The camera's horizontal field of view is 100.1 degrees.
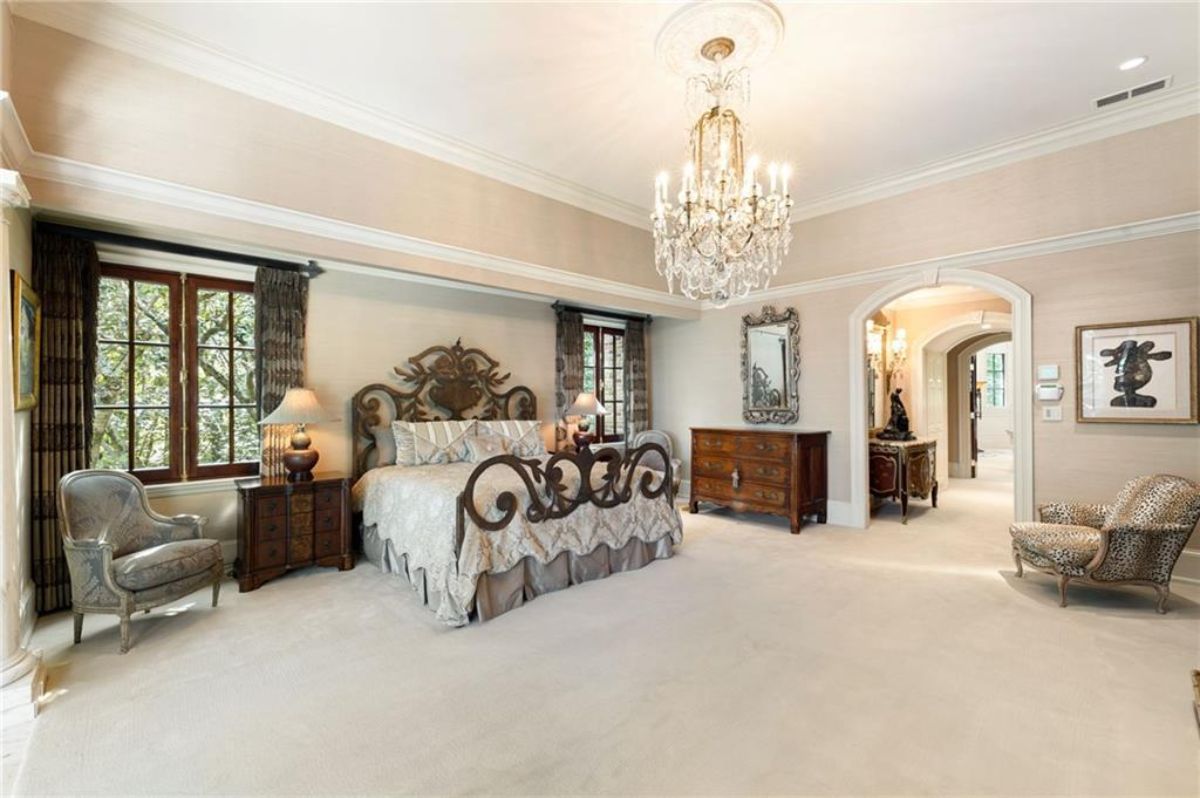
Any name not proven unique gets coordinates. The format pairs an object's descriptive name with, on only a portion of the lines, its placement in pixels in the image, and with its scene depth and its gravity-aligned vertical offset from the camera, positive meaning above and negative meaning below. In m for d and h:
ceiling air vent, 3.55 +2.24
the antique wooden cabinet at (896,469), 5.88 -0.81
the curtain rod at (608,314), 6.39 +1.22
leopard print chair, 3.19 -0.96
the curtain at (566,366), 6.36 +0.46
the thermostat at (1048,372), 4.28 +0.24
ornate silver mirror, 6.02 +0.43
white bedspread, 3.21 -0.94
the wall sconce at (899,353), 7.68 +0.74
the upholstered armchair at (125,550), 2.83 -0.90
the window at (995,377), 14.32 +0.67
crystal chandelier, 3.13 +1.23
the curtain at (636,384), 7.24 +0.26
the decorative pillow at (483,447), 4.95 -0.45
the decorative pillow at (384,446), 4.89 -0.42
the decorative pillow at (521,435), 5.31 -0.36
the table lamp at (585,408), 6.02 -0.07
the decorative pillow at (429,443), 4.74 -0.39
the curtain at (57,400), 3.30 +0.03
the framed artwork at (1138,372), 3.76 +0.21
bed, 3.28 -0.86
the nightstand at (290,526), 3.76 -0.97
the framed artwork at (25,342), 2.64 +0.36
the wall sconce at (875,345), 7.12 +0.81
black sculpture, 6.49 -0.34
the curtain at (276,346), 4.31 +0.50
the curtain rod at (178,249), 3.46 +1.20
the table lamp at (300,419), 4.00 -0.13
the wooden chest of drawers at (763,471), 5.37 -0.79
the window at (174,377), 3.85 +0.21
